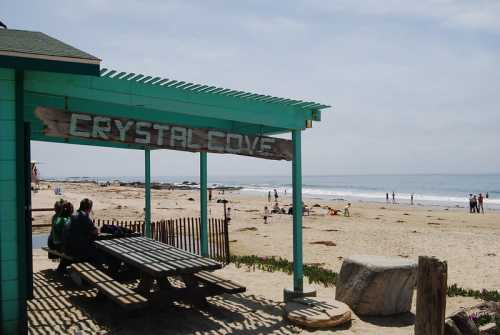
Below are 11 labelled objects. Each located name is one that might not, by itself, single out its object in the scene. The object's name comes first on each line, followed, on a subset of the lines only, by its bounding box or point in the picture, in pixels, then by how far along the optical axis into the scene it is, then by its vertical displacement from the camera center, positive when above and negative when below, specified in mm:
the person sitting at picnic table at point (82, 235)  7926 -1250
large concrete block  6809 -1912
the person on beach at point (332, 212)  32688 -3463
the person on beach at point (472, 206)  38969 -3597
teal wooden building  5141 +882
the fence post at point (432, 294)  4574 -1369
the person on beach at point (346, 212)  32550 -3424
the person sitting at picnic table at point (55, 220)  9047 -1122
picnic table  5762 -1705
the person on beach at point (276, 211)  31412 -3209
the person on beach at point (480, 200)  39344 -3114
